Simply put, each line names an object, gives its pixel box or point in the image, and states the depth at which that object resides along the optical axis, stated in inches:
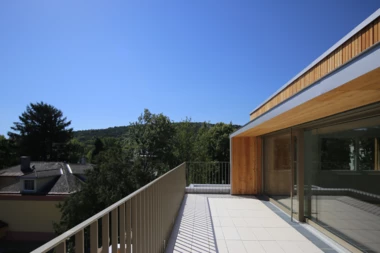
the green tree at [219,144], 1184.2
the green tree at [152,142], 864.3
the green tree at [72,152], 1611.7
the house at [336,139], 91.9
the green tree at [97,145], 2034.0
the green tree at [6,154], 1401.3
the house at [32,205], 860.6
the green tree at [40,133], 1566.2
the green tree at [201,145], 941.6
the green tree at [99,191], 640.4
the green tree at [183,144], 930.2
